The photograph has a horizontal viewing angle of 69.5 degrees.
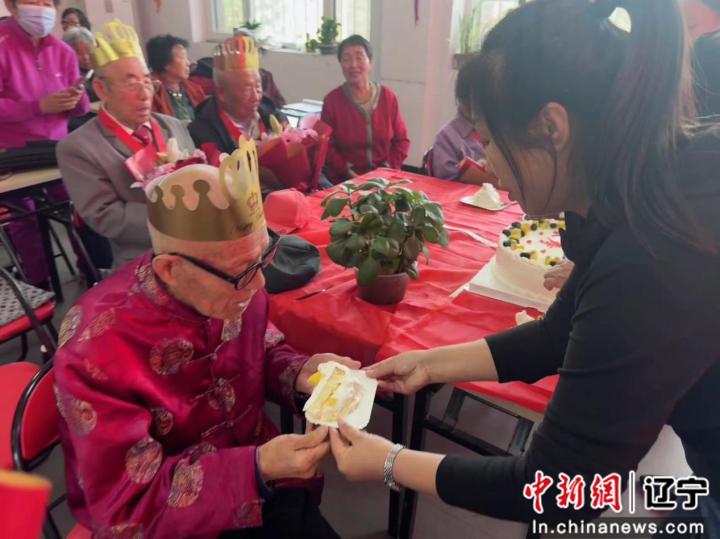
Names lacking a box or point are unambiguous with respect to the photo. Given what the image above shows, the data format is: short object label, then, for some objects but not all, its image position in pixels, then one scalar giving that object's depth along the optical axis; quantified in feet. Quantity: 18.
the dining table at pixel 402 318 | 4.88
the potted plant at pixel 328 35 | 19.02
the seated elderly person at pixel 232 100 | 9.25
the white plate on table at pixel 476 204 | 8.24
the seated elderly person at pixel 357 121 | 12.43
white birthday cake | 5.43
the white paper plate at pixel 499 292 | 5.39
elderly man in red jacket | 3.20
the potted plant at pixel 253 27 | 20.49
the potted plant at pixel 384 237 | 5.19
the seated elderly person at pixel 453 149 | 10.28
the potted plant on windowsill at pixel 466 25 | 15.81
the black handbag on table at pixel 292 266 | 5.67
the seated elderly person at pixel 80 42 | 15.38
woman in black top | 2.34
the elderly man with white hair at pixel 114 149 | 6.89
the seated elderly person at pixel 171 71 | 12.65
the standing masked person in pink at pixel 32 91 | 9.77
